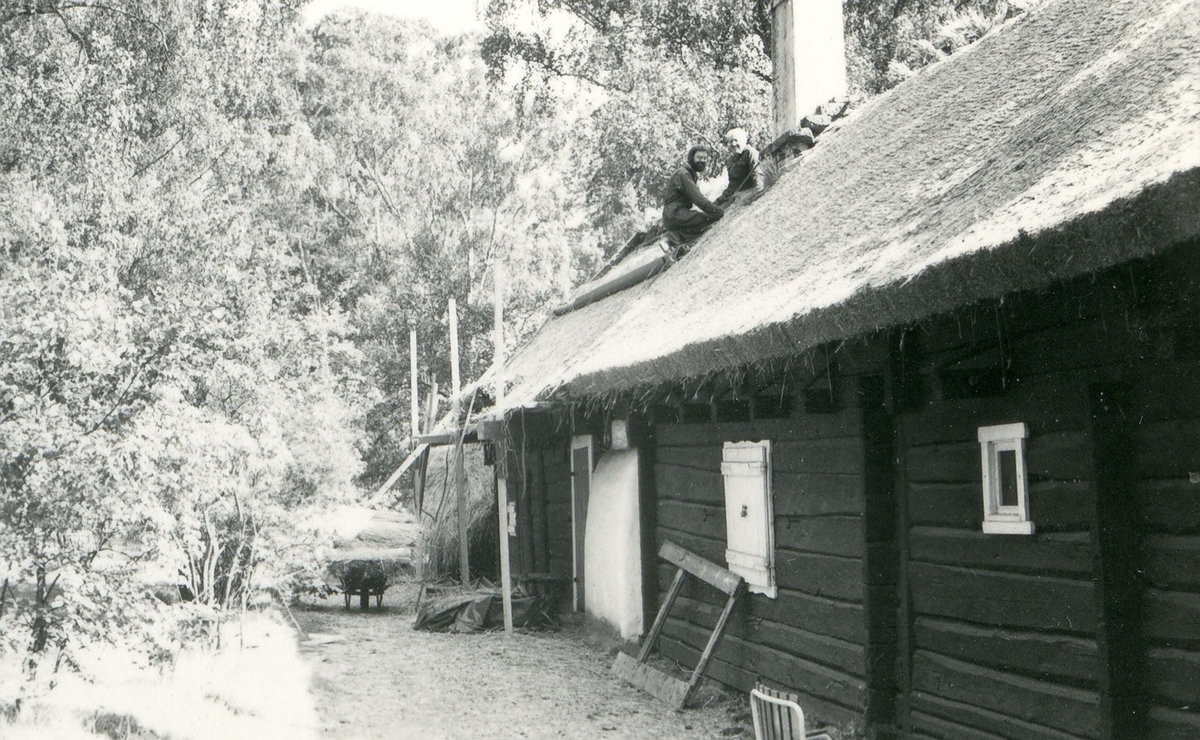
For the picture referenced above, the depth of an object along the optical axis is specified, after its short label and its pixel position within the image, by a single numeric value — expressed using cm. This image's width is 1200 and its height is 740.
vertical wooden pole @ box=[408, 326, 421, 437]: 1791
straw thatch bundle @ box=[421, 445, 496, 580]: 1587
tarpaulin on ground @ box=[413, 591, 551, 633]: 1174
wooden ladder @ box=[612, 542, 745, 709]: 755
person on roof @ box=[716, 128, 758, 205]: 1116
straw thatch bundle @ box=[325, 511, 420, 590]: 1377
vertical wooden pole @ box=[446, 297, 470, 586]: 1280
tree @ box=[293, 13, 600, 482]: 2938
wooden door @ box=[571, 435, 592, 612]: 1186
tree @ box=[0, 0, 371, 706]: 666
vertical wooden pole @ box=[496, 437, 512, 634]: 1139
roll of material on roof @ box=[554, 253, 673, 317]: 1173
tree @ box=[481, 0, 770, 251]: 1909
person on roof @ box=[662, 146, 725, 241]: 1118
